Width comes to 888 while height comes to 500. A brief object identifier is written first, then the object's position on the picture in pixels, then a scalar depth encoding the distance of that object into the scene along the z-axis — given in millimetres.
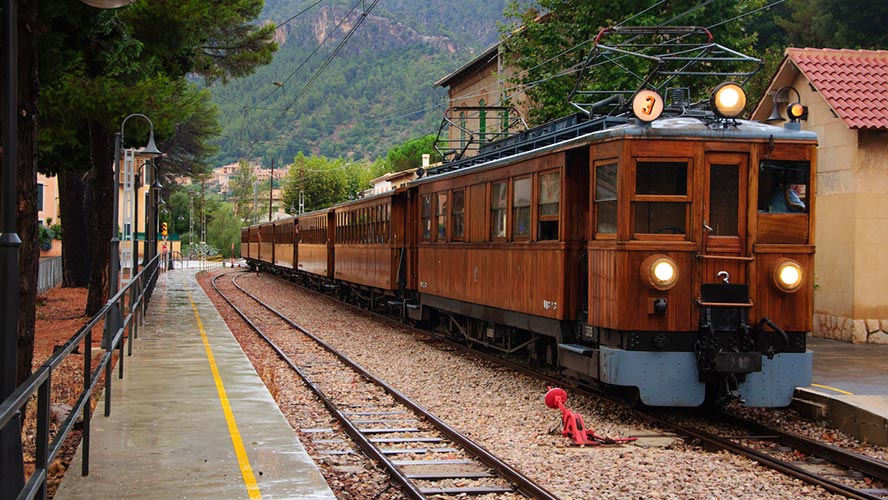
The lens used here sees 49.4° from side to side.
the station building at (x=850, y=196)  15445
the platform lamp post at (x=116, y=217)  16297
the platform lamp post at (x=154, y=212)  28750
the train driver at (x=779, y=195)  9469
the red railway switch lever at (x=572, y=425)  8688
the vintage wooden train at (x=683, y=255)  9078
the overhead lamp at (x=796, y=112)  9797
